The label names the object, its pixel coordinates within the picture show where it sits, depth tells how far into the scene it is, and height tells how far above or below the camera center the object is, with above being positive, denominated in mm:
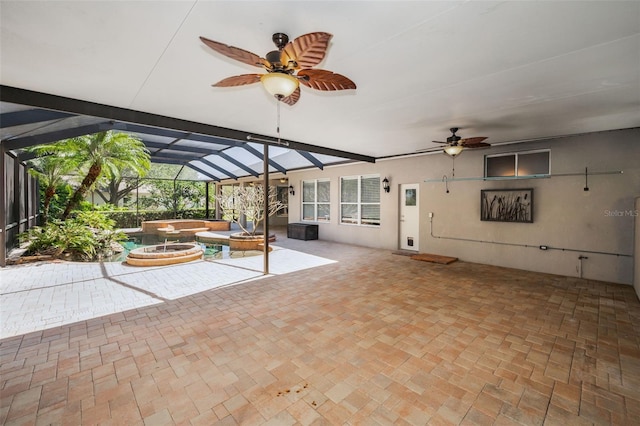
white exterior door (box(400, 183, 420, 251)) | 7938 -169
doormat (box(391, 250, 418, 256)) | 7740 -1221
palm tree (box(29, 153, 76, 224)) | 7941 +1155
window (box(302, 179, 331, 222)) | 10477 +407
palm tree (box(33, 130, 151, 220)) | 7504 +1610
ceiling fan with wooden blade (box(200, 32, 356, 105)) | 1896 +1153
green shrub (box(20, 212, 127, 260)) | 6664 -788
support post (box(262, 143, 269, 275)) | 5723 -2
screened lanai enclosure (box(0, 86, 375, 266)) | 3940 +1520
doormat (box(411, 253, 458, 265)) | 6684 -1213
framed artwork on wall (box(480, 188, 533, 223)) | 5996 +148
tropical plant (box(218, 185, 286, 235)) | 9531 +275
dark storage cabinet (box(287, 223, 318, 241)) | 10398 -809
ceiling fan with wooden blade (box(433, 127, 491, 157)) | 4878 +1229
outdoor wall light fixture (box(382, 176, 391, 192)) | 8398 +793
